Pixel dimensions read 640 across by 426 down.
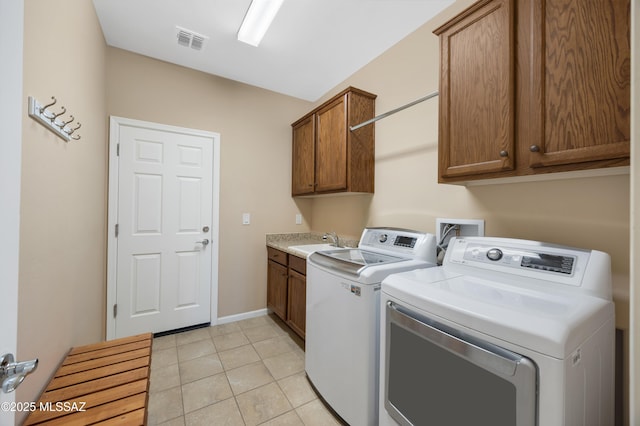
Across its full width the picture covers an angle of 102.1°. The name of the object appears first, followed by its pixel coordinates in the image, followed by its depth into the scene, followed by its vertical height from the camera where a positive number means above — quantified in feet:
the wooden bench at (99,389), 3.09 -2.45
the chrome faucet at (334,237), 8.81 -0.79
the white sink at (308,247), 7.75 -1.08
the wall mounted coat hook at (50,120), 3.25 +1.32
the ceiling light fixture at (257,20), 5.84 +4.77
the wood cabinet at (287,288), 7.59 -2.41
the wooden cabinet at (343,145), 7.60 +2.17
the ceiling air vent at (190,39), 6.97 +4.90
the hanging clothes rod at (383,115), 5.54 +2.54
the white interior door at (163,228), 7.84 -0.47
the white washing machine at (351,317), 4.41 -1.95
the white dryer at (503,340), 2.40 -1.34
